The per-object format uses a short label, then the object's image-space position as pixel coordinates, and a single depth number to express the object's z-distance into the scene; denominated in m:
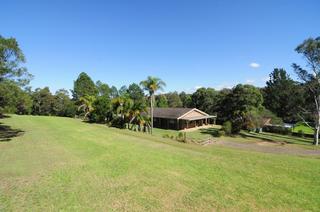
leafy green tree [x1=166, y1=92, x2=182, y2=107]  55.38
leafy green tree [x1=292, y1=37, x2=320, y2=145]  22.00
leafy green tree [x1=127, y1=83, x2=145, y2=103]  53.26
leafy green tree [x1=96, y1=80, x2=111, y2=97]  52.60
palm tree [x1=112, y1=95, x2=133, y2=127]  24.44
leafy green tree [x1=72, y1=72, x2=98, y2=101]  43.77
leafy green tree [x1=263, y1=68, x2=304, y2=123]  38.88
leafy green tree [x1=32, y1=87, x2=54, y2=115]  40.59
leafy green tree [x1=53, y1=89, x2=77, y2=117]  40.99
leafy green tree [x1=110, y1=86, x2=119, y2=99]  55.95
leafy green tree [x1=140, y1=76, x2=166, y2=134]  22.97
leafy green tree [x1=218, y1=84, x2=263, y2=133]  28.12
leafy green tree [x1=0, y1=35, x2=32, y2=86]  12.47
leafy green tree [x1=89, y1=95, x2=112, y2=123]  27.74
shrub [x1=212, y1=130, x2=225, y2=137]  25.93
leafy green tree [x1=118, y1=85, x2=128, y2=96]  56.25
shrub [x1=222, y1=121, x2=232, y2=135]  26.54
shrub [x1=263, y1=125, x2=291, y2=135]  31.84
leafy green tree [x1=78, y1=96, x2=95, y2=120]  30.38
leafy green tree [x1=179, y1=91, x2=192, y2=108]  48.62
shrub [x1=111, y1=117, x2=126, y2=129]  25.20
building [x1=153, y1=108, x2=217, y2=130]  29.74
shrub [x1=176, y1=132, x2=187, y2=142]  18.55
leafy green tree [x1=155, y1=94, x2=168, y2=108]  48.32
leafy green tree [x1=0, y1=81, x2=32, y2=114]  12.69
